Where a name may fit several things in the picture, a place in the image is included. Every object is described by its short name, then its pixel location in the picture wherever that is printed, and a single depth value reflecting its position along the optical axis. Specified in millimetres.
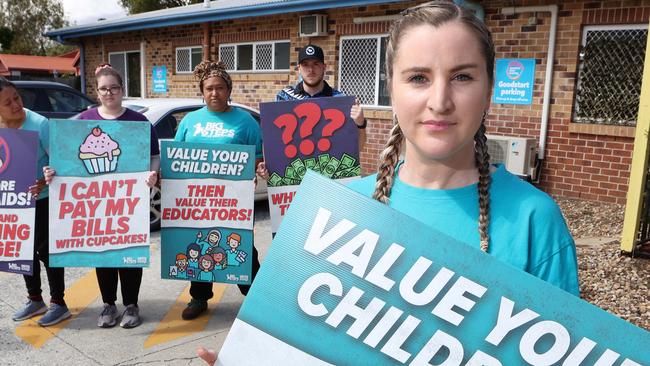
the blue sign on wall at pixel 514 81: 7703
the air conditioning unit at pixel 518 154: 7438
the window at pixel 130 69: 15070
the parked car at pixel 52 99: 9234
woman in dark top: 3670
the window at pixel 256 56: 11117
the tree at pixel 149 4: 36259
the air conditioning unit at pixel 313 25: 9883
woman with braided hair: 1131
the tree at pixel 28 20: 45281
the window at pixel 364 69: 9422
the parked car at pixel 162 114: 6125
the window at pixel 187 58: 13141
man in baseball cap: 3793
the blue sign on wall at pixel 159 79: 13844
